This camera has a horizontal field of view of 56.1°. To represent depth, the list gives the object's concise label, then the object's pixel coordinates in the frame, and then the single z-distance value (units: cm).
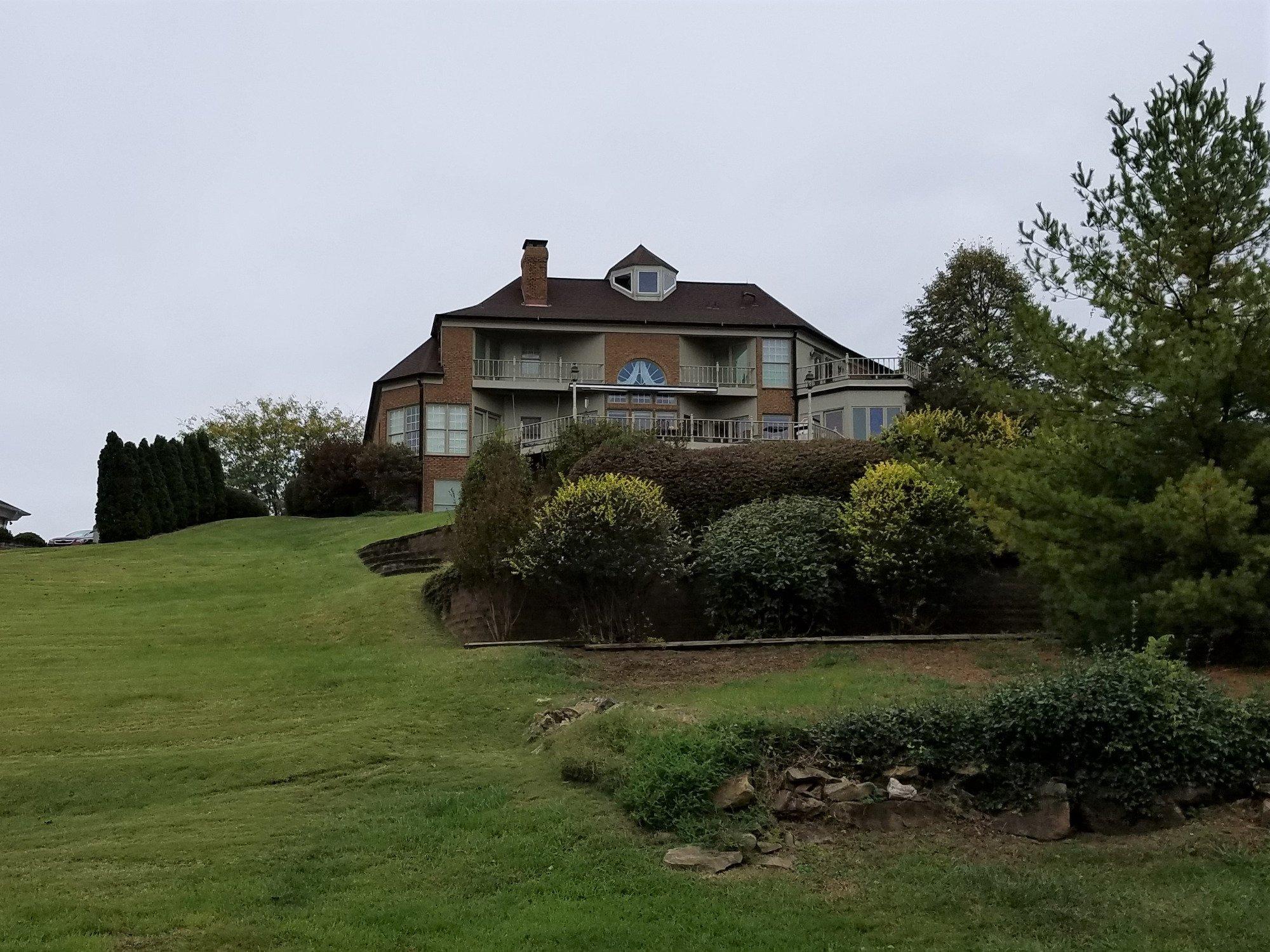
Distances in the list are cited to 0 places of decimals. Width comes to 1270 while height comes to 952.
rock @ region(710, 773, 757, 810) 998
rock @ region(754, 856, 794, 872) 923
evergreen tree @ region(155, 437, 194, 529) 4097
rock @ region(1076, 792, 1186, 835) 974
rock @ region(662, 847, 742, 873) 912
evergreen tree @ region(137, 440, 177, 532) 3947
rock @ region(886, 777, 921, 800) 1005
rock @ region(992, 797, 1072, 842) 978
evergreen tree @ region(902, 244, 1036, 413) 3953
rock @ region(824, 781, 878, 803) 1008
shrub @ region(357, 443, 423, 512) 4078
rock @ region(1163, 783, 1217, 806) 988
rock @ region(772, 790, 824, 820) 1002
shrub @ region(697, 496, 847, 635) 1867
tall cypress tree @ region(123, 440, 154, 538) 3775
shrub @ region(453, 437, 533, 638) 2033
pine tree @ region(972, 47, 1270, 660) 1362
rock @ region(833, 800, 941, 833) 994
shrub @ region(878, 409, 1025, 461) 1994
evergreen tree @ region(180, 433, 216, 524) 4247
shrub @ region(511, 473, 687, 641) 1886
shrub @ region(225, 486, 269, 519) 4550
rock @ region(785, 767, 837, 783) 1032
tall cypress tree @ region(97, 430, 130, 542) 3744
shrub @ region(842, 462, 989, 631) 1859
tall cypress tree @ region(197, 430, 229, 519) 4412
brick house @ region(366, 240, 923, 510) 4109
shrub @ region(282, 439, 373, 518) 4228
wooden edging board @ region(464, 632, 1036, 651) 1781
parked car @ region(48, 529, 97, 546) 5003
